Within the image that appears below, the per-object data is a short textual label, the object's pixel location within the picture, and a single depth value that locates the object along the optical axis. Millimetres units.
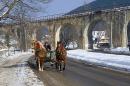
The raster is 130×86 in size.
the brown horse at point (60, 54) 22780
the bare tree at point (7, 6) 25428
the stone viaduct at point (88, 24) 69875
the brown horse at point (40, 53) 23375
